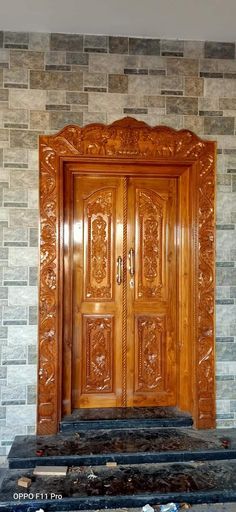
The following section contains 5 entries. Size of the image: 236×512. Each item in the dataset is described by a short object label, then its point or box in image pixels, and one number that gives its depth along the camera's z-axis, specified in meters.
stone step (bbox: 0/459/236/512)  2.08
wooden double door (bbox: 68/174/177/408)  2.83
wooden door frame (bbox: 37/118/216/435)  2.62
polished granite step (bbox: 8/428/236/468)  2.37
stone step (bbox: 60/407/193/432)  2.66
